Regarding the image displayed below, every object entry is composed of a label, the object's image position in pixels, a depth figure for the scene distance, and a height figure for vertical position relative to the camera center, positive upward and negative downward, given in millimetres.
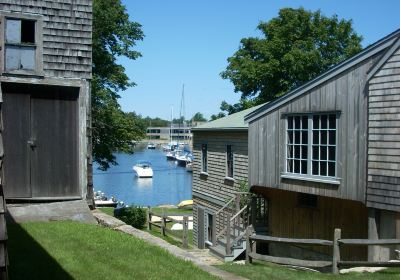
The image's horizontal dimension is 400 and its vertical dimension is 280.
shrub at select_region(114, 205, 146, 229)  30628 -4570
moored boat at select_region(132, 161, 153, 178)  95438 -6229
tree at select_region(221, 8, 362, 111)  40250 +6395
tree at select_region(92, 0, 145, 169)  30562 +3231
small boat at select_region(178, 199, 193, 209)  49781 -6347
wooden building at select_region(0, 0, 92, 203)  13367 +962
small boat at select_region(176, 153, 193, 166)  120894 -5227
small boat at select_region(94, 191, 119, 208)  48572 -6257
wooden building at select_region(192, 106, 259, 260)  22922 -1442
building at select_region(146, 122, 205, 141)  159200 +552
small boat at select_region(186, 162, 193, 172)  112500 -6576
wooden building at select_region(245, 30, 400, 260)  14484 -507
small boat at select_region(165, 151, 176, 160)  139700 -5067
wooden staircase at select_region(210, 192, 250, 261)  19578 -3620
